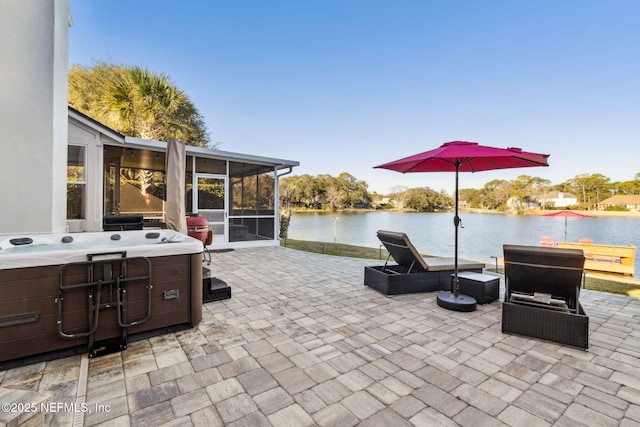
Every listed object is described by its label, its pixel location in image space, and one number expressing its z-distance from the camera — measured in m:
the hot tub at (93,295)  2.03
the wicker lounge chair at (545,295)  2.53
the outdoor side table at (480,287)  3.65
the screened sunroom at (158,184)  5.74
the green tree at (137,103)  10.38
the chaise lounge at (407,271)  3.95
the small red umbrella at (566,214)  9.07
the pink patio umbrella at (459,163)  3.07
